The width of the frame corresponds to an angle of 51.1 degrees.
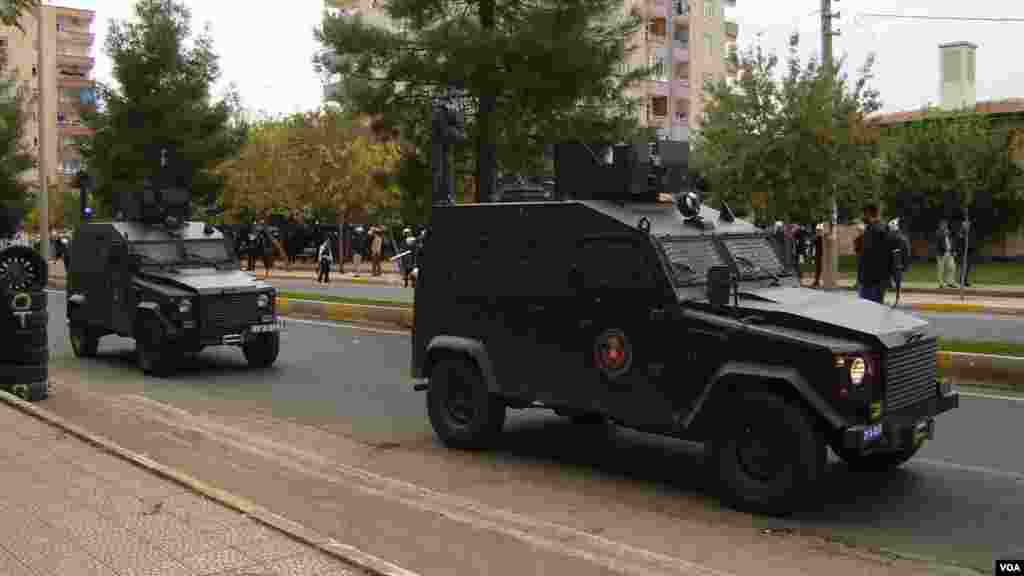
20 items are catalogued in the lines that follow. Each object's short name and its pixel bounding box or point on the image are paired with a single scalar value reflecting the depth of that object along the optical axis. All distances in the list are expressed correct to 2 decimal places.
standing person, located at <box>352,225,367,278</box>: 45.28
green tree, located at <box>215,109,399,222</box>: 47.47
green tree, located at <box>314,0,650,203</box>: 20.17
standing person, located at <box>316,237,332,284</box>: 35.06
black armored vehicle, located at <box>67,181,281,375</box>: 14.20
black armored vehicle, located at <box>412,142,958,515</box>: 6.79
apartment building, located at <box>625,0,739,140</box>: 69.50
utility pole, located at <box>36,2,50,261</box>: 34.38
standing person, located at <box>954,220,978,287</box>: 32.03
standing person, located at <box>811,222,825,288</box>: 27.89
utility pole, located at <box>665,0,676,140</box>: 68.88
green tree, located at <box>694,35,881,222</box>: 29.09
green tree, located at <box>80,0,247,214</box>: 39.47
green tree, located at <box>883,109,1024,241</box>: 37.03
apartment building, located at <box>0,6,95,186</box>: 86.62
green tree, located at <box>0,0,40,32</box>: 7.87
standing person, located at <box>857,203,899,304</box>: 13.16
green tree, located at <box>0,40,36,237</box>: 37.56
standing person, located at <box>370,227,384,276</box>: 38.12
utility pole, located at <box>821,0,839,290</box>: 26.97
